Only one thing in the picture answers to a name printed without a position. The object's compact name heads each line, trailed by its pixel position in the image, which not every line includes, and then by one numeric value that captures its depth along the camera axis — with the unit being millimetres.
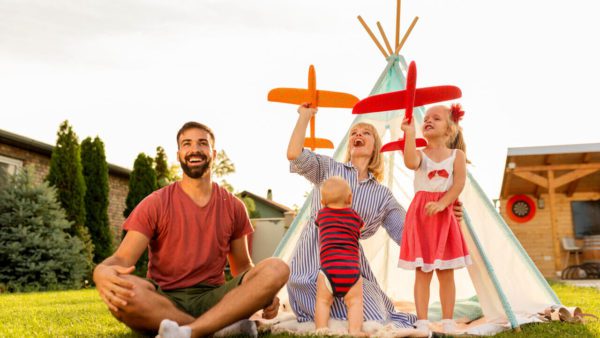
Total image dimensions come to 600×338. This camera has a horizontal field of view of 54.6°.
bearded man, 2648
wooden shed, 12539
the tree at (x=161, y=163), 15672
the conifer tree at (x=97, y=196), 11680
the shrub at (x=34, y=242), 9352
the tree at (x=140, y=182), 13211
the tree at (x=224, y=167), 31359
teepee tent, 3672
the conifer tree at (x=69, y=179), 10852
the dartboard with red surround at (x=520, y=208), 13758
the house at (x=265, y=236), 14555
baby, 3092
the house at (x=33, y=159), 10359
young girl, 3389
